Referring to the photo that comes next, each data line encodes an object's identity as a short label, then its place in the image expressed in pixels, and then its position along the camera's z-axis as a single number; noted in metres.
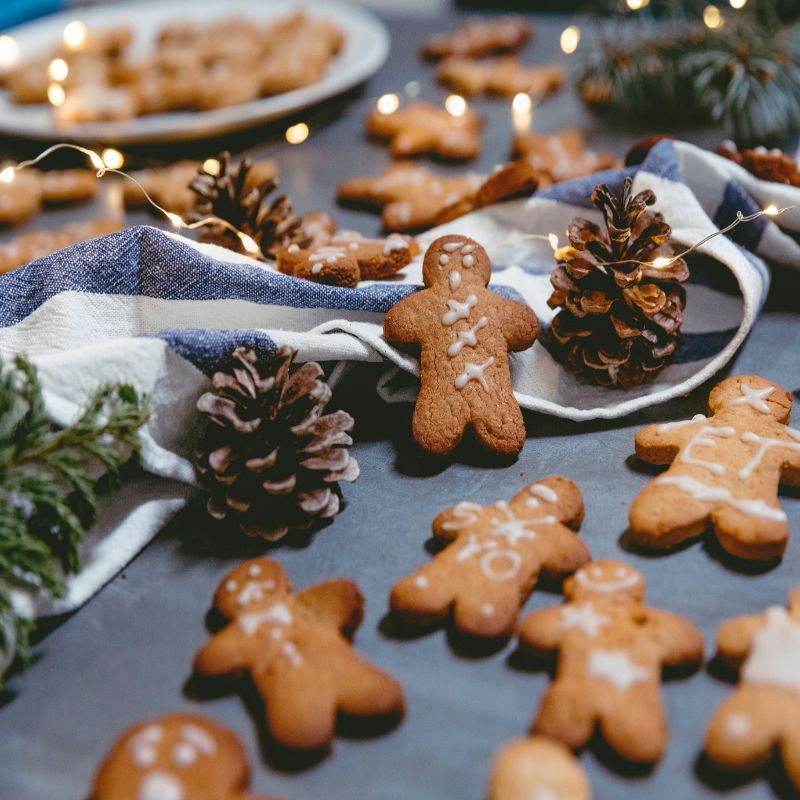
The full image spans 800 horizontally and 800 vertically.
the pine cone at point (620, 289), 0.41
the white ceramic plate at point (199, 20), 0.66
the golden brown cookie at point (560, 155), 0.57
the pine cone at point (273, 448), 0.37
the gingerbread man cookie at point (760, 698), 0.29
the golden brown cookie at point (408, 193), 0.56
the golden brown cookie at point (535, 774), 0.28
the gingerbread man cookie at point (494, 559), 0.34
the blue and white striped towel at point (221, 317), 0.38
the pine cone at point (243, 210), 0.48
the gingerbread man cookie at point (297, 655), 0.31
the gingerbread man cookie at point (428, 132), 0.66
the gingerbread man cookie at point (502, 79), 0.76
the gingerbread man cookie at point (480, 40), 0.85
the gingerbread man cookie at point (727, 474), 0.36
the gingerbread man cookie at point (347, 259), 0.44
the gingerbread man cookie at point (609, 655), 0.30
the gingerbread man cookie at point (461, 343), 0.40
